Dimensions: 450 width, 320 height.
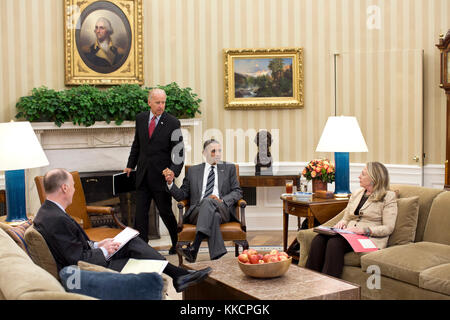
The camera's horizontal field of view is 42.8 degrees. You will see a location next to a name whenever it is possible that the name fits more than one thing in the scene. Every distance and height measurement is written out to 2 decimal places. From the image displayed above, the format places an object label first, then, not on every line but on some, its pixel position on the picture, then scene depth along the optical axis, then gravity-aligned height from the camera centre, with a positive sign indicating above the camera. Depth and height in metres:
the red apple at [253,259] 3.81 -0.80
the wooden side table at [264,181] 7.30 -0.54
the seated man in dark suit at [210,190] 5.62 -0.54
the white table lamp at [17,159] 4.32 -0.13
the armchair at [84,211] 5.53 -0.70
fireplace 7.00 -0.14
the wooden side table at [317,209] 5.57 -0.70
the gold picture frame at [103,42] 7.31 +1.28
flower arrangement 5.91 -0.35
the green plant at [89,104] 6.84 +0.44
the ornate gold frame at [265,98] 7.74 +0.77
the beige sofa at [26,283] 2.10 -0.55
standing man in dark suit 6.27 -0.21
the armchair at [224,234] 5.62 -0.93
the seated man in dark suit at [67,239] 3.45 -0.60
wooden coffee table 3.51 -0.95
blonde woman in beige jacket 4.61 -0.72
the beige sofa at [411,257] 3.99 -0.91
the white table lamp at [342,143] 5.66 -0.06
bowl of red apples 3.76 -0.83
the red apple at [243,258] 3.87 -0.81
